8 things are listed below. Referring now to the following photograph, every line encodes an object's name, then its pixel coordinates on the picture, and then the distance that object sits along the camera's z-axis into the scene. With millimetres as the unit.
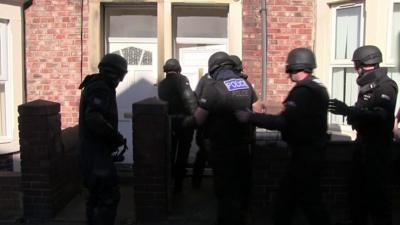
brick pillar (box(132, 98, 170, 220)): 5273
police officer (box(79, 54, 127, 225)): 4246
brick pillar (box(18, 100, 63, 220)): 5395
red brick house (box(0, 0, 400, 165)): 7371
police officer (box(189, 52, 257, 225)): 4504
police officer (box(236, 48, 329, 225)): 4176
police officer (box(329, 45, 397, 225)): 4629
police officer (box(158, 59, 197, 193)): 6156
